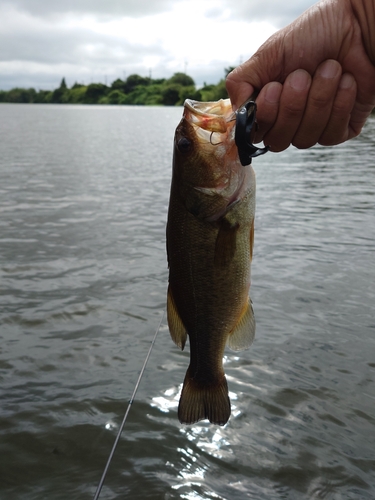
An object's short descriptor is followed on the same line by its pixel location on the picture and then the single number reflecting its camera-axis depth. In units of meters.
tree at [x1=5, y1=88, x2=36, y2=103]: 182.50
